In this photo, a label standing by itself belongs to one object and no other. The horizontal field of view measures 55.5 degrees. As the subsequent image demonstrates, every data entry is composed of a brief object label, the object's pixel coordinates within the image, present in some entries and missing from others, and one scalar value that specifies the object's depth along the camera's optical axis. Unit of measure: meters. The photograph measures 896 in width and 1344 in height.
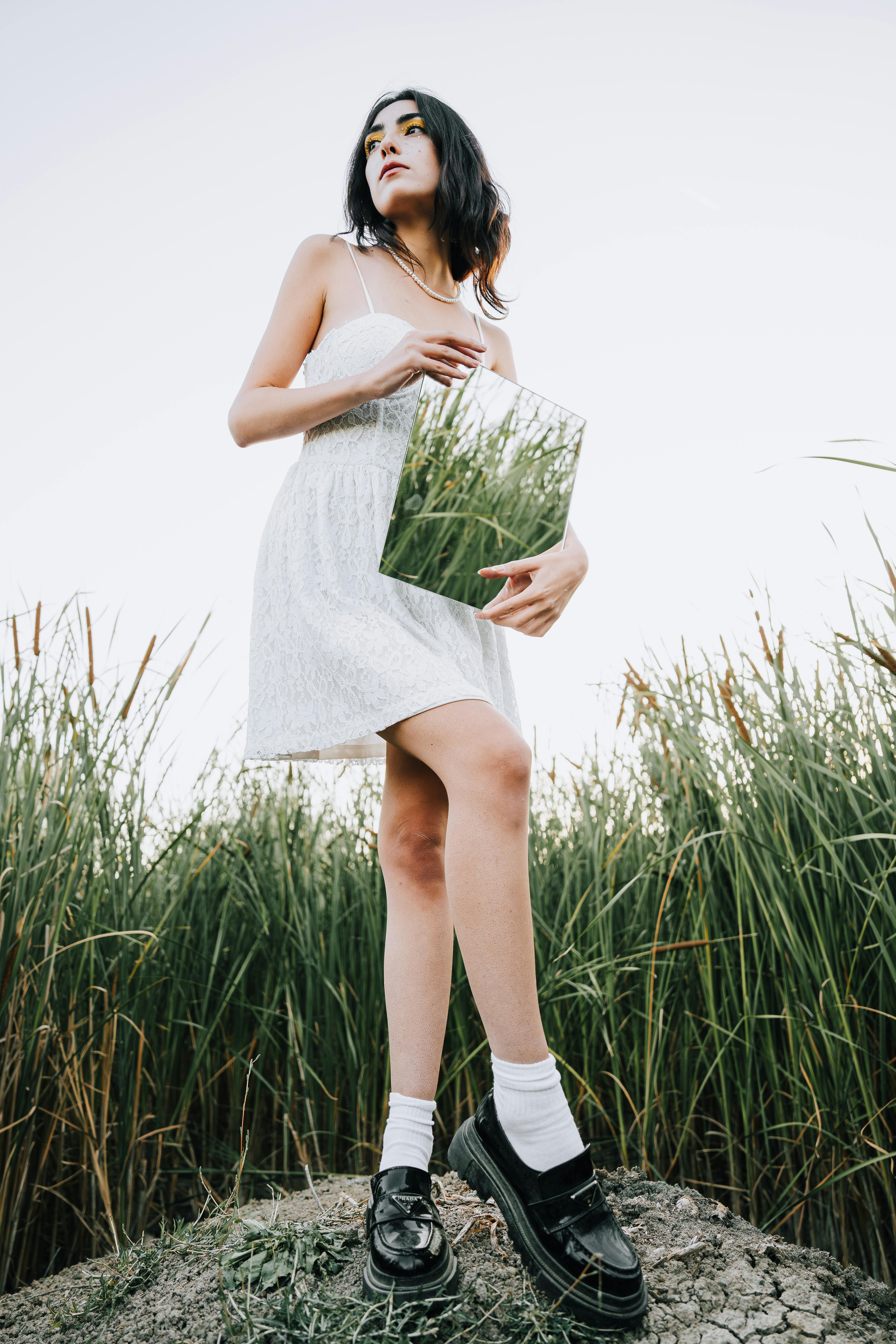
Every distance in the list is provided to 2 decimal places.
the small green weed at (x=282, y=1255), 1.26
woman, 1.15
